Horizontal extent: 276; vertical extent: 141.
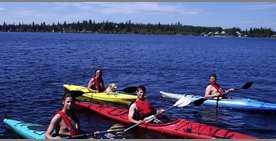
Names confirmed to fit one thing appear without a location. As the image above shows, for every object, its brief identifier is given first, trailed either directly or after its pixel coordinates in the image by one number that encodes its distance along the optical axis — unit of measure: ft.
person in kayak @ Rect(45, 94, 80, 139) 25.05
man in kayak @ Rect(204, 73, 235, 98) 50.55
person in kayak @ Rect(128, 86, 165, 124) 36.78
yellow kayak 53.42
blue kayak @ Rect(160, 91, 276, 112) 50.65
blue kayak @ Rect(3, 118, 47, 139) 33.22
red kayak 35.05
